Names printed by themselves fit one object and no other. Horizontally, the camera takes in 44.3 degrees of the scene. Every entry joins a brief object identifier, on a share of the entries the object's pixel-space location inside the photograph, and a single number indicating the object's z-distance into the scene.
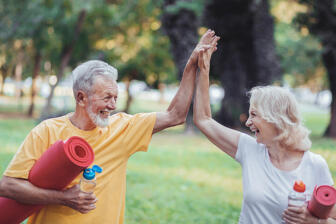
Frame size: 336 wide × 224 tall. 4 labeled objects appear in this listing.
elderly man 2.36
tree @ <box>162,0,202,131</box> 15.57
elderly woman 2.46
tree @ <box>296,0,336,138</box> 16.30
